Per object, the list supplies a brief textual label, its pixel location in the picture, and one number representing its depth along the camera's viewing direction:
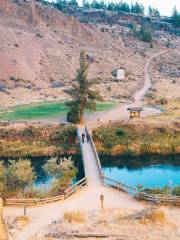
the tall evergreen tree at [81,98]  63.72
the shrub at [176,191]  35.01
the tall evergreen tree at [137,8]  185.62
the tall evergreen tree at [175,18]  163.64
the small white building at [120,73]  101.53
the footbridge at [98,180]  33.69
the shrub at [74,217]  30.67
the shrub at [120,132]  60.12
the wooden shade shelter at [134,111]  66.12
